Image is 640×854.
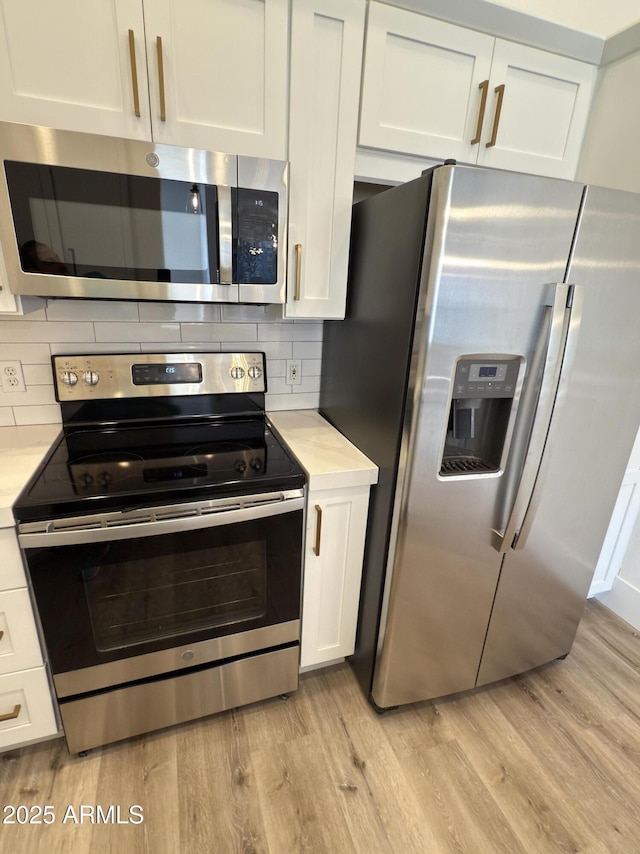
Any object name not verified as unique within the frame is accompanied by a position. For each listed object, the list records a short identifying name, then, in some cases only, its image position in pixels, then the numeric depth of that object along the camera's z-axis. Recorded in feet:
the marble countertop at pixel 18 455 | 3.57
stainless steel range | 3.72
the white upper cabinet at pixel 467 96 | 4.29
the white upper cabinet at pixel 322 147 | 4.03
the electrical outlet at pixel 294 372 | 6.06
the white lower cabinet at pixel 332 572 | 4.60
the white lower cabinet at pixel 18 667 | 3.65
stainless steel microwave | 3.61
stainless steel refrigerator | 3.60
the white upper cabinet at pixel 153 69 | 3.45
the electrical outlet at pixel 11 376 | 4.91
